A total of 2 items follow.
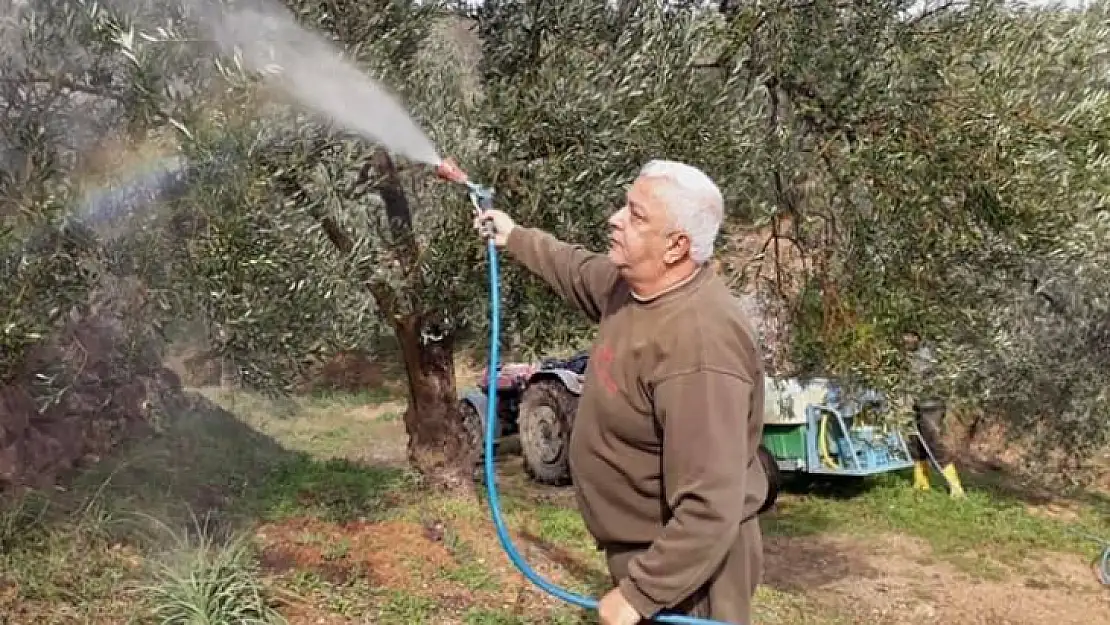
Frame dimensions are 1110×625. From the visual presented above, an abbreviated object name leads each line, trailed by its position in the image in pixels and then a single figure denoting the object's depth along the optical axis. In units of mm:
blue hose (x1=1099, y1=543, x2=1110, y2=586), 11633
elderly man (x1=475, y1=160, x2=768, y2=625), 3275
